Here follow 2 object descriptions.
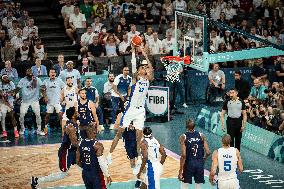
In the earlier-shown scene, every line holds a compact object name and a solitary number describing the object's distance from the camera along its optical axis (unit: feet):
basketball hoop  69.26
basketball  58.65
